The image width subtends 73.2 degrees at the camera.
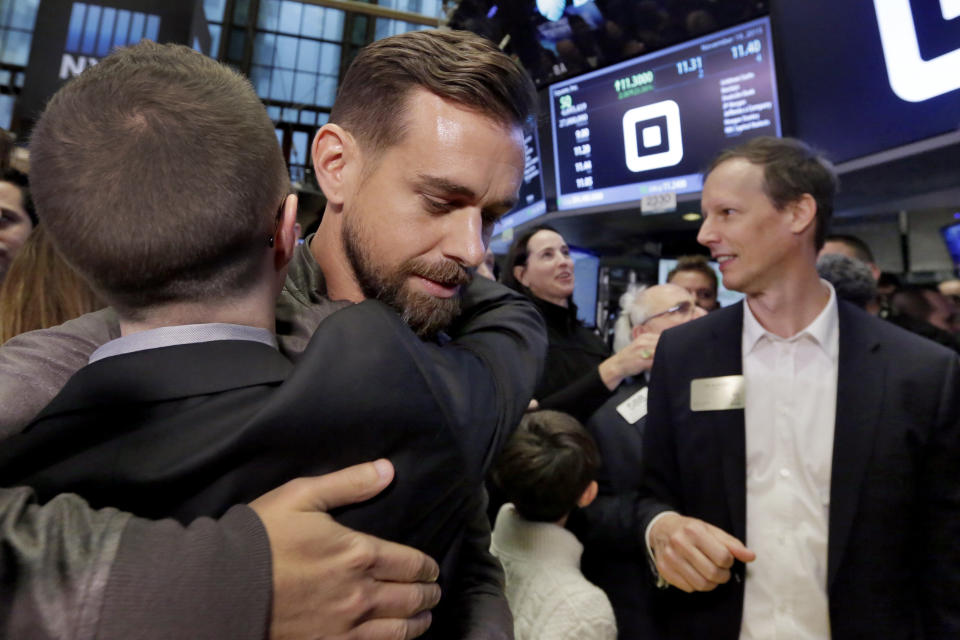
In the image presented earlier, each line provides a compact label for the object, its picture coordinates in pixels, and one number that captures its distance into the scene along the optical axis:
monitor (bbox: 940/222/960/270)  3.41
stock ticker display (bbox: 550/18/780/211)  3.13
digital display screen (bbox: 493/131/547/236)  4.26
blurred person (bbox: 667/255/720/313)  3.51
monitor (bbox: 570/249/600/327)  4.80
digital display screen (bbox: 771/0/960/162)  2.35
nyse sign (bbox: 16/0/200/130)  4.30
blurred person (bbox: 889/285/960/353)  2.94
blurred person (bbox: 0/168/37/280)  1.71
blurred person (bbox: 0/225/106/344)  1.32
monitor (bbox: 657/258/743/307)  4.01
